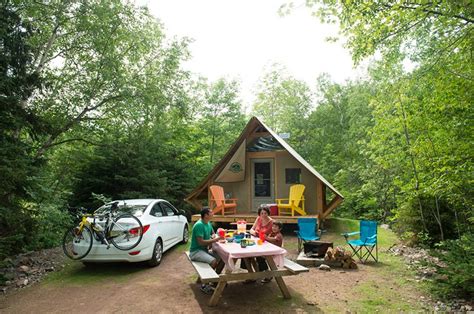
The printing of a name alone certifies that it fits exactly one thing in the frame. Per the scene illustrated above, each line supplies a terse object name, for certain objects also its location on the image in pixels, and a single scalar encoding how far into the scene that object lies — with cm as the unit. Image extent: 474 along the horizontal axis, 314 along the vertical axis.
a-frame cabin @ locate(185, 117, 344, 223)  1039
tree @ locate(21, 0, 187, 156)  893
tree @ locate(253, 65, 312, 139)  2289
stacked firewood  578
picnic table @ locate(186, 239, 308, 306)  391
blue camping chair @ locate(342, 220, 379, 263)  616
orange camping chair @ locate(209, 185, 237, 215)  985
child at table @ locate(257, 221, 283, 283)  497
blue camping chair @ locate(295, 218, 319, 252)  681
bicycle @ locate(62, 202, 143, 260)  542
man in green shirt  449
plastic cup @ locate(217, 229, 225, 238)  471
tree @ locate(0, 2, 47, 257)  460
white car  542
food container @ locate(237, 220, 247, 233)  509
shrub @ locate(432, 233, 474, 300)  386
